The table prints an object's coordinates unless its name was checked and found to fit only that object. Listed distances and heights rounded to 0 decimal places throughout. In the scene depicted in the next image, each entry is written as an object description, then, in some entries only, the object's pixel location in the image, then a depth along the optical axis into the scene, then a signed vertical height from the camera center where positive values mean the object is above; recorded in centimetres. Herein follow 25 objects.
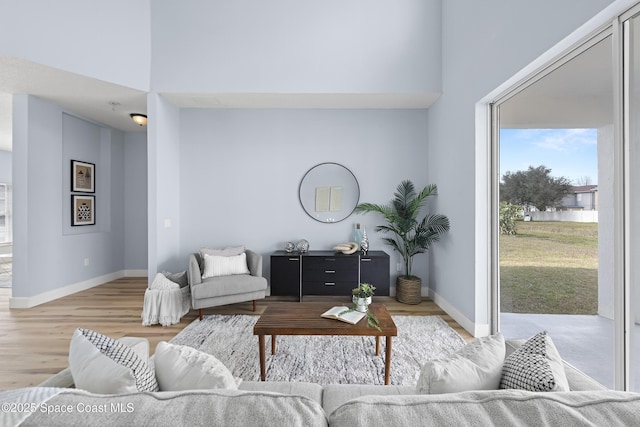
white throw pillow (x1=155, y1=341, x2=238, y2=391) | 103 -54
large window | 184 +3
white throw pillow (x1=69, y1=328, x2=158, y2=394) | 94 -49
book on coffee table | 228 -77
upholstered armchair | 336 -74
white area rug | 229 -119
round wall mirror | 438 +32
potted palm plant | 390 -17
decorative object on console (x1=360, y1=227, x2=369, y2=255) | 416 -39
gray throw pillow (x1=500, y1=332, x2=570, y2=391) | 94 -50
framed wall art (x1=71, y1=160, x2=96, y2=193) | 445 +58
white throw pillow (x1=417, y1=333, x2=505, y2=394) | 100 -53
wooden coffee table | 214 -80
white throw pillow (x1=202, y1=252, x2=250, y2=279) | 362 -61
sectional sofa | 70 -47
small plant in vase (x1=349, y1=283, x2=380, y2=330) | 246 -69
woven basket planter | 397 -99
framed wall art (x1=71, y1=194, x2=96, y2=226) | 445 +8
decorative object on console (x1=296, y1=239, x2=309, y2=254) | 413 -43
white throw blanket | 328 -96
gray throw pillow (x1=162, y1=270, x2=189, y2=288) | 364 -75
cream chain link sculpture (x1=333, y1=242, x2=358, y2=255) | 407 -45
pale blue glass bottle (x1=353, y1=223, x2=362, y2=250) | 427 -29
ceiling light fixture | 414 +131
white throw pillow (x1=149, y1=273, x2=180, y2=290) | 337 -76
